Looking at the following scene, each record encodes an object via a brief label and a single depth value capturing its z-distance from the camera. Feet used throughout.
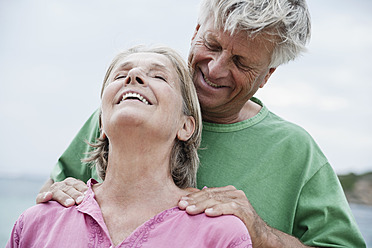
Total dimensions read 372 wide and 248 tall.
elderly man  8.28
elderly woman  6.21
